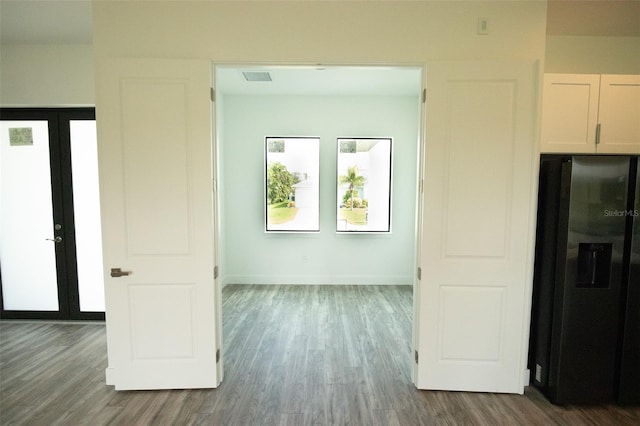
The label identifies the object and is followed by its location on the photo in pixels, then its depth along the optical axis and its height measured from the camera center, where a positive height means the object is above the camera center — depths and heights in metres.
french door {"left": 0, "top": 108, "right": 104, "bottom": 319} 3.37 -0.27
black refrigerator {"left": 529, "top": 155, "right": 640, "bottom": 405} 2.02 -0.59
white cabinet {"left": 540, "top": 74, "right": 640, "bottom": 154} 2.24 +0.66
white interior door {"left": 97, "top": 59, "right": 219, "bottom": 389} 2.11 -0.20
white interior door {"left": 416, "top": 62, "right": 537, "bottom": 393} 2.12 -0.22
